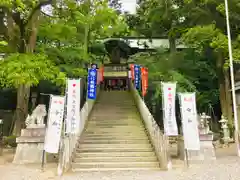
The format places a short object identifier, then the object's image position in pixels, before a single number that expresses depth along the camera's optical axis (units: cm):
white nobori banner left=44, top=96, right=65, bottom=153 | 611
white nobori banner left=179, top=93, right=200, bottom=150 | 636
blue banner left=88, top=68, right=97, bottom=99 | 1019
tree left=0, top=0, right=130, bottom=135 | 777
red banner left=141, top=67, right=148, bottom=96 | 1035
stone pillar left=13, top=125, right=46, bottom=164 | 717
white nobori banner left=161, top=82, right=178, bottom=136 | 648
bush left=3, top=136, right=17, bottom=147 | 937
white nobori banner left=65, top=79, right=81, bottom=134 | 666
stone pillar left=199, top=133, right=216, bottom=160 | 710
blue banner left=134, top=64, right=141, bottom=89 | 1208
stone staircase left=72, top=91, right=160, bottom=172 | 646
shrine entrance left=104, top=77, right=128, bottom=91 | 1770
